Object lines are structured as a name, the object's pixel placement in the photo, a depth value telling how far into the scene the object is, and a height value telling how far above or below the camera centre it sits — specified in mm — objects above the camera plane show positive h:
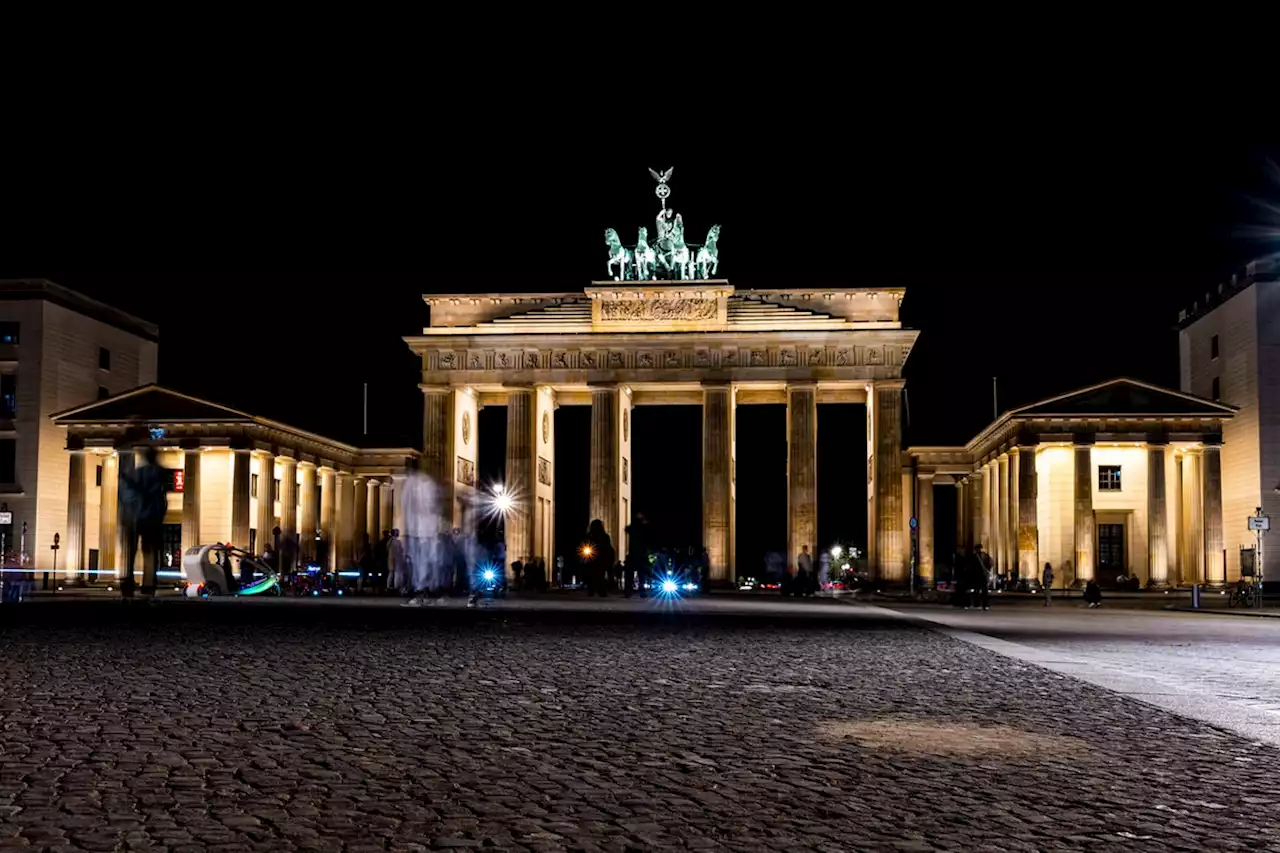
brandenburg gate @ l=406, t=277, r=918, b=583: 69562 +7960
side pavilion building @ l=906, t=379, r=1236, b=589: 65125 +2343
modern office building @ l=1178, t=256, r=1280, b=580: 65125 +6776
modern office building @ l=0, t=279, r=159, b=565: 70062 +6110
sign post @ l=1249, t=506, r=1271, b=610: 41500 +387
